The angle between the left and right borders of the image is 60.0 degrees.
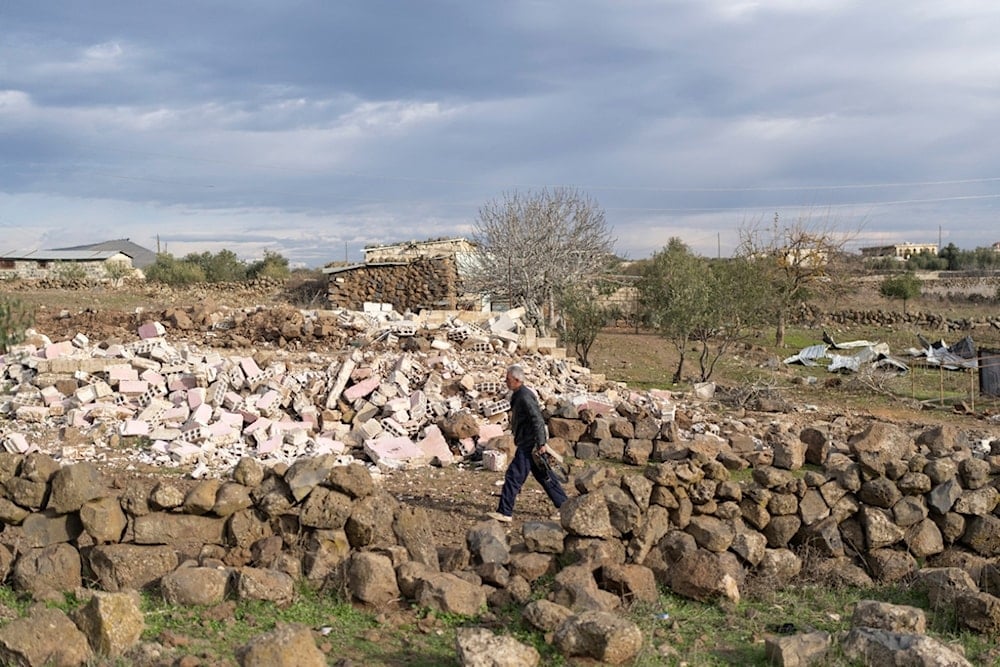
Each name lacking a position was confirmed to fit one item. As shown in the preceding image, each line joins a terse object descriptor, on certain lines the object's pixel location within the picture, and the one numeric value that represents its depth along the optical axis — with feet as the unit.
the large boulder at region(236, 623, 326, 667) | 13.60
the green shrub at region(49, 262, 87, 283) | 121.39
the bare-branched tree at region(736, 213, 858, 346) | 115.55
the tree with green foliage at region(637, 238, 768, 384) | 71.05
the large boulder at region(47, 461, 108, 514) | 20.43
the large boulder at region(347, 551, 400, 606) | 18.62
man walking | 26.71
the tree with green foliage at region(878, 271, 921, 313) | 138.00
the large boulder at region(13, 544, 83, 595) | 19.19
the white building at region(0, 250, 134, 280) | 124.77
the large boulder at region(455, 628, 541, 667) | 14.46
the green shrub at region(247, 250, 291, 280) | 147.84
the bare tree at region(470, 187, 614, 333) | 94.43
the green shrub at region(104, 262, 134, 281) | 128.57
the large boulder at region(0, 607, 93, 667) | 14.10
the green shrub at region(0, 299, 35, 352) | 54.34
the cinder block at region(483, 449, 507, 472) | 35.63
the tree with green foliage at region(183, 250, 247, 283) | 147.30
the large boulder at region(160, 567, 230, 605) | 17.98
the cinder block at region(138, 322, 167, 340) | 56.75
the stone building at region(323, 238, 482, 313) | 101.50
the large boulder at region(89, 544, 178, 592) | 19.48
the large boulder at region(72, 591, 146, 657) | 14.75
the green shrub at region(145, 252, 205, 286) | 130.52
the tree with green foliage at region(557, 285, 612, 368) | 79.92
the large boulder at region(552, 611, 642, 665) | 15.15
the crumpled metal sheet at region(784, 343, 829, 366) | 92.07
